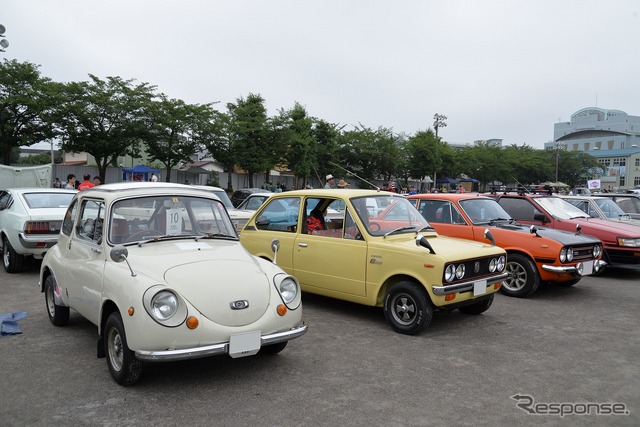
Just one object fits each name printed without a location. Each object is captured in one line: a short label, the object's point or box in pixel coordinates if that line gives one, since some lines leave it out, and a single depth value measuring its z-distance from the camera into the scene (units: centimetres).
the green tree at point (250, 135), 3562
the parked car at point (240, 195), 2309
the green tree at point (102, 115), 2862
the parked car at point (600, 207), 1198
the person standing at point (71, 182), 1383
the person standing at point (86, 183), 1230
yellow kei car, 571
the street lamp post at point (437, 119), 4419
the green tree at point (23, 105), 2703
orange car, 778
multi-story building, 8900
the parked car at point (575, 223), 970
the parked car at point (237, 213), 1144
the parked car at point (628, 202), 1408
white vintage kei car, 388
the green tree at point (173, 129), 3147
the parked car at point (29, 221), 875
